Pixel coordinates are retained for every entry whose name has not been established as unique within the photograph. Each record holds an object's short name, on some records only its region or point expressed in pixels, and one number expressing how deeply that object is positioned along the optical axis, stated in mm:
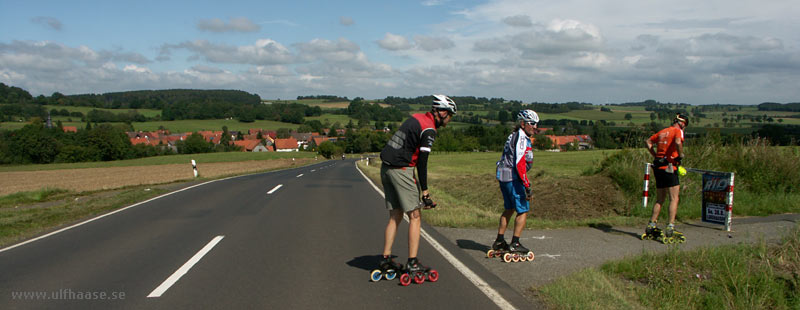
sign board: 7302
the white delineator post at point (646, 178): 8773
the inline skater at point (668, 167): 6762
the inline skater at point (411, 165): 4707
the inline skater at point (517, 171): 5719
